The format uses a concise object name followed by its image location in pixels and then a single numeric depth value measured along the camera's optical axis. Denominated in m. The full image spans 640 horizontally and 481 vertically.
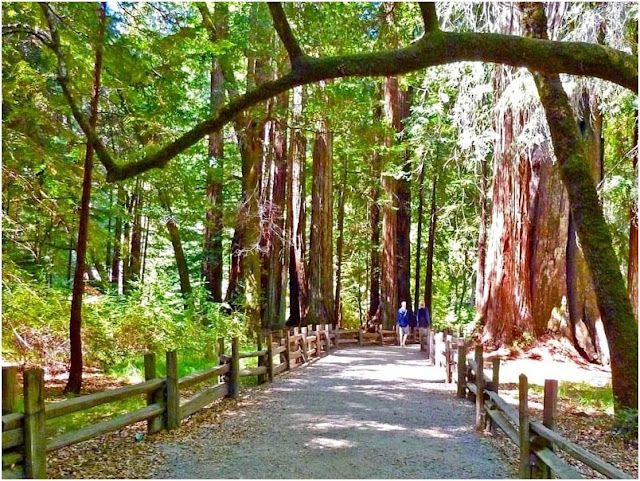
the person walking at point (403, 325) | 20.61
